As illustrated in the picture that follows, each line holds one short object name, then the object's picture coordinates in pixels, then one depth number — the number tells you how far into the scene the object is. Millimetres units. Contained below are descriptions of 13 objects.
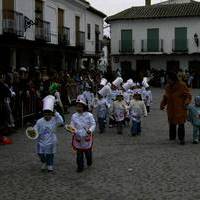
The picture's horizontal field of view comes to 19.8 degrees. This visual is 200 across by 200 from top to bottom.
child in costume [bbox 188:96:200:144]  13055
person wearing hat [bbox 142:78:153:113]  20016
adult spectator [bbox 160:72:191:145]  13141
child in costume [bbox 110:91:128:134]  14930
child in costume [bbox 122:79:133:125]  16725
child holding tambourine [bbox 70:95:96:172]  9898
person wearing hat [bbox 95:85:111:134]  15172
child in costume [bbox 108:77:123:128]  16002
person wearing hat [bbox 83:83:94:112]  16050
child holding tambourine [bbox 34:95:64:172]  9789
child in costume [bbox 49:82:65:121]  16488
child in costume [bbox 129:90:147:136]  14492
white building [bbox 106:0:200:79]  48125
